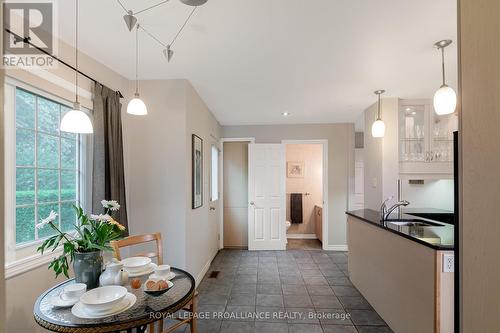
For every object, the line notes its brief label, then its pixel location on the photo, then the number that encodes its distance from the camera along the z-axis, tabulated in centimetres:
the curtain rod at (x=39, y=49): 157
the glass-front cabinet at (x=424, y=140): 346
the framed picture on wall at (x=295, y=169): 602
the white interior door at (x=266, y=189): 493
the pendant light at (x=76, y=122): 157
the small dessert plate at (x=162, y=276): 163
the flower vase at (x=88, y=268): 147
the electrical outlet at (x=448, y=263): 170
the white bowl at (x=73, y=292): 135
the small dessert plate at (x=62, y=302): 131
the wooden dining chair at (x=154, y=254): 189
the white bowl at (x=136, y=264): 173
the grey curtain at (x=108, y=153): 229
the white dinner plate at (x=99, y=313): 123
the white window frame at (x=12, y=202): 158
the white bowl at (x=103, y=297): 123
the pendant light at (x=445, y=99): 200
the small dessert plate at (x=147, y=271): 171
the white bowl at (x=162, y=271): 167
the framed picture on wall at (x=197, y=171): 308
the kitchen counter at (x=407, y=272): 172
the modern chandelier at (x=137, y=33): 160
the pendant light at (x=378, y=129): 300
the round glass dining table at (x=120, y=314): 118
